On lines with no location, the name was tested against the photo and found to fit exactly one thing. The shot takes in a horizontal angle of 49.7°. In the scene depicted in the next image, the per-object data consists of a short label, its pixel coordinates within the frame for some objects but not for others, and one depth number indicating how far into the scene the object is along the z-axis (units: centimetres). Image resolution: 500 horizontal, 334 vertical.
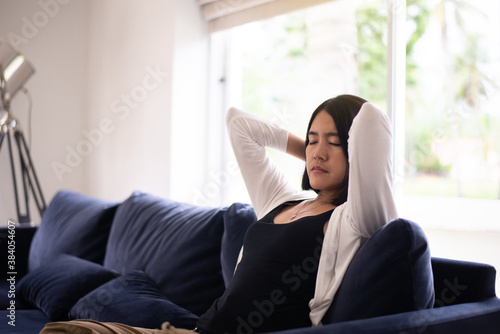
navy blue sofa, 123
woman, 131
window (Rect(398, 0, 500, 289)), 184
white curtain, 263
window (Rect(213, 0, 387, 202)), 229
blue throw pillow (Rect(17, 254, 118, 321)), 216
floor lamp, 324
